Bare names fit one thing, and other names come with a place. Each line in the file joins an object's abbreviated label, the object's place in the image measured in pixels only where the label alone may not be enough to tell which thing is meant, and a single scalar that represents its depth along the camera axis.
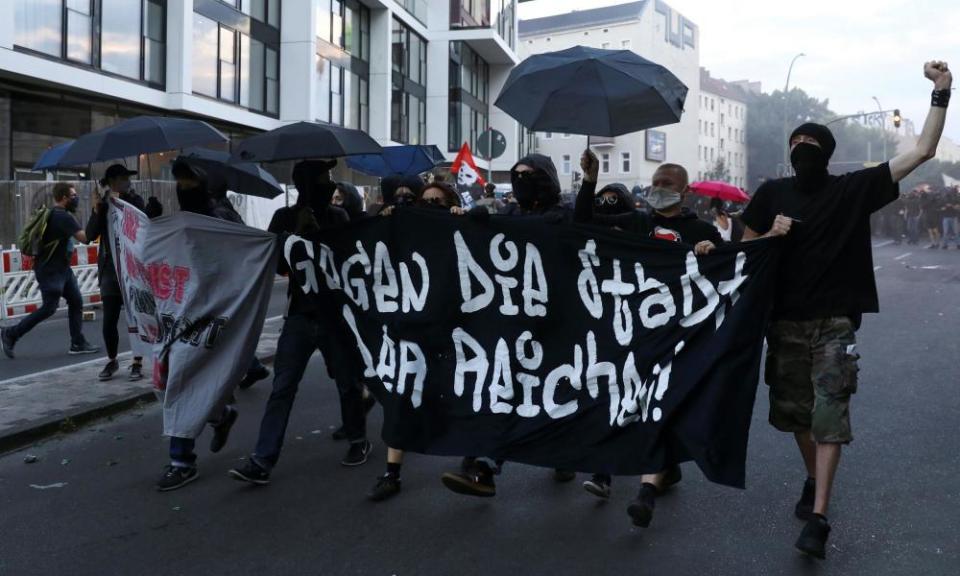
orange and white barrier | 13.19
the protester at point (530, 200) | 4.81
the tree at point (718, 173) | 92.62
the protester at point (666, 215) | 4.78
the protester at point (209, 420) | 5.30
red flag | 18.12
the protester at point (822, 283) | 4.12
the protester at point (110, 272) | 6.93
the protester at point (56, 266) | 9.39
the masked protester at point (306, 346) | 5.23
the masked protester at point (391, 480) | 4.95
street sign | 18.08
